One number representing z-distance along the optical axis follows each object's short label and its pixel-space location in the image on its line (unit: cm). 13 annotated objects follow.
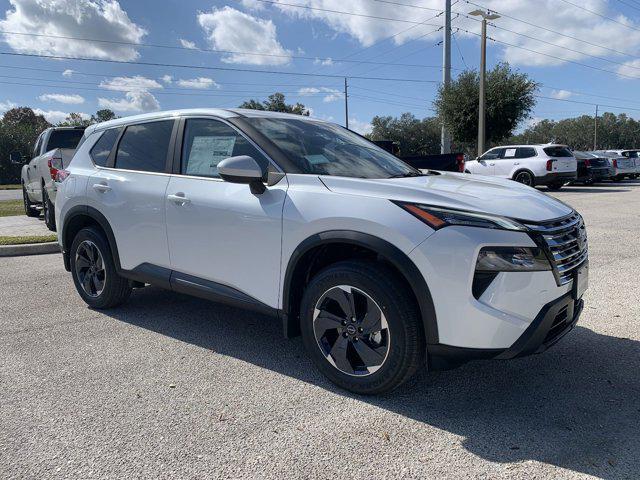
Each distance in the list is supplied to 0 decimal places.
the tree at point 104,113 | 8166
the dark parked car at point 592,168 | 1986
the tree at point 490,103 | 2711
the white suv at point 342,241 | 273
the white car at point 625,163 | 2458
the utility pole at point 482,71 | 2395
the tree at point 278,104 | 6179
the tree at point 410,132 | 9194
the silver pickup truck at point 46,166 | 902
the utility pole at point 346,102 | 6862
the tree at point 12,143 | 4678
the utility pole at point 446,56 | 2695
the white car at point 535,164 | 1784
